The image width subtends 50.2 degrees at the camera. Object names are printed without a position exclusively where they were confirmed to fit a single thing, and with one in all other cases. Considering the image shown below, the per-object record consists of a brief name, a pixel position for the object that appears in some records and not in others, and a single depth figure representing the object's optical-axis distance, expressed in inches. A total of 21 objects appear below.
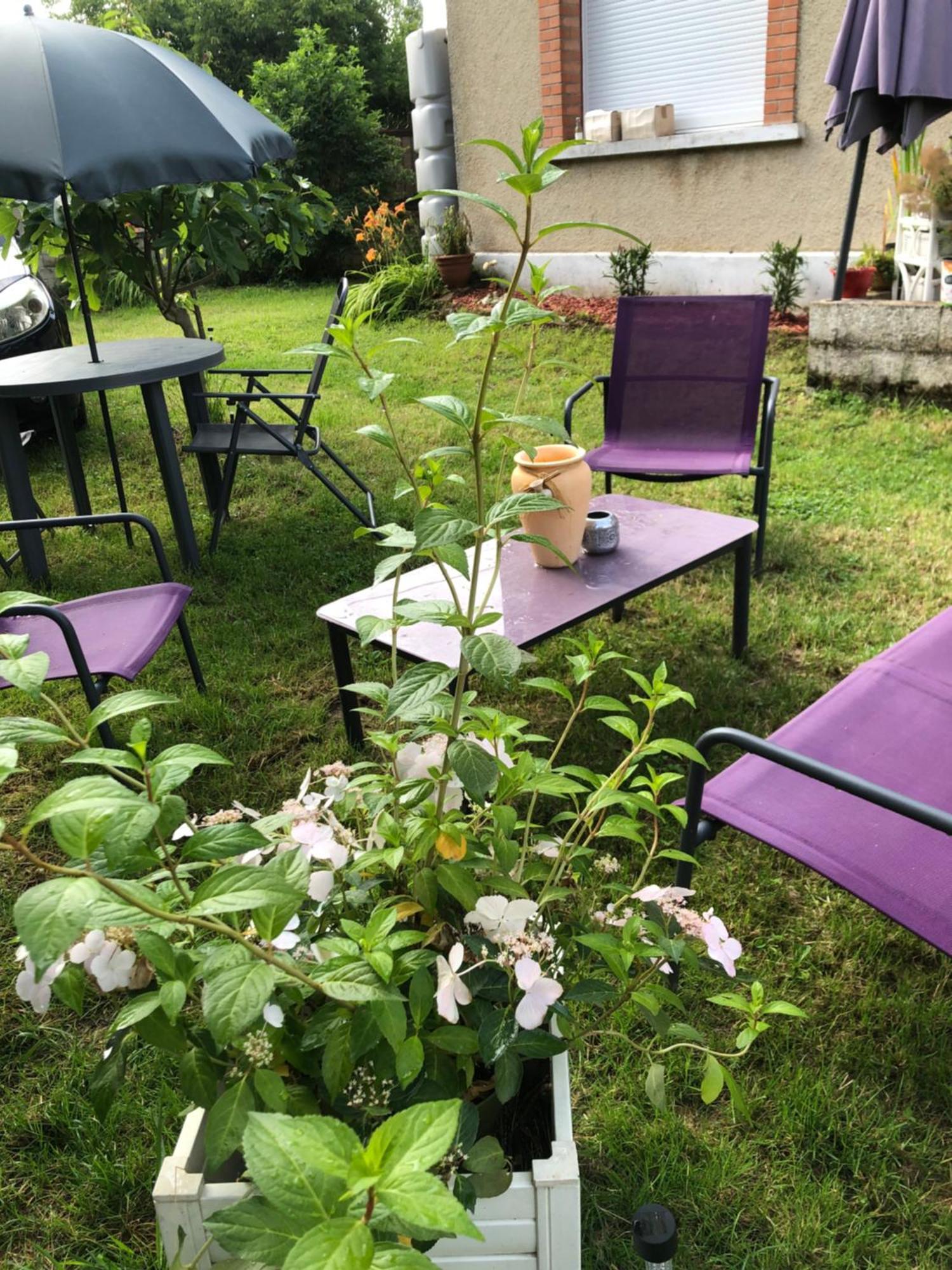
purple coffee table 95.7
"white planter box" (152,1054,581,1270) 43.9
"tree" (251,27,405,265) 512.7
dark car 209.0
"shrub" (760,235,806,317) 273.3
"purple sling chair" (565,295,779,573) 150.2
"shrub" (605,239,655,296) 303.3
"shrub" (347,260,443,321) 345.1
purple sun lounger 59.2
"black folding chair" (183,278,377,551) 163.3
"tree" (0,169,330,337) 180.7
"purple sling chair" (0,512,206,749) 88.4
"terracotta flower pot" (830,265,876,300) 245.9
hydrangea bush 30.1
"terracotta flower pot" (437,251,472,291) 353.7
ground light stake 47.5
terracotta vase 100.8
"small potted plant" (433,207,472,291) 354.3
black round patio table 143.2
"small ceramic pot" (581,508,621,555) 112.0
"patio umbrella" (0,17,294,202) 128.5
